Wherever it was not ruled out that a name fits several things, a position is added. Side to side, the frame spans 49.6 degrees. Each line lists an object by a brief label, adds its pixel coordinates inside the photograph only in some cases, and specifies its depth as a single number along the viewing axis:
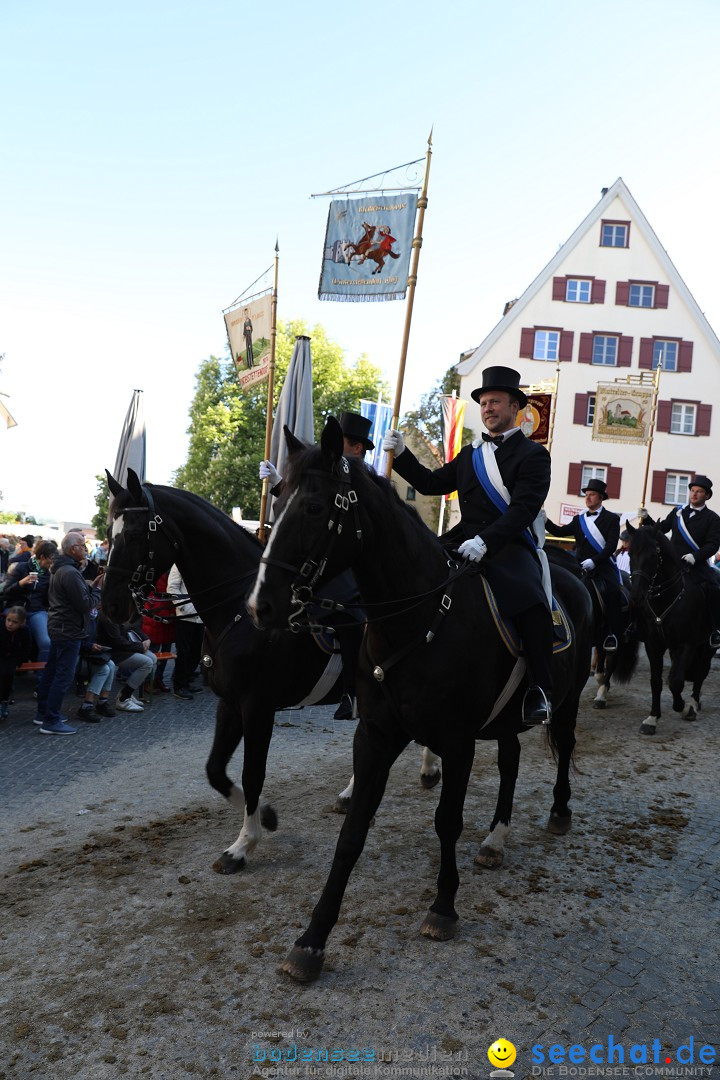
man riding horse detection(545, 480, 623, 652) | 10.32
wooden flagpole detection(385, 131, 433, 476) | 8.47
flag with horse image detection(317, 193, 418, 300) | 9.56
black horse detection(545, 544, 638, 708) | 10.05
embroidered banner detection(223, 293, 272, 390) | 13.25
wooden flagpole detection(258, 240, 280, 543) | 11.02
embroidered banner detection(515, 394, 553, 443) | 20.19
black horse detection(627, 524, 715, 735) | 9.78
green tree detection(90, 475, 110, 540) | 43.53
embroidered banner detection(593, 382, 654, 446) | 24.52
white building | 33.00
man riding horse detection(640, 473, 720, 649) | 10.42
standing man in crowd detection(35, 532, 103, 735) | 8.80
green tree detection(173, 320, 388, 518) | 40.59
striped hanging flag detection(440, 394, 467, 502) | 20.27
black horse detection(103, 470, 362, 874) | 4.88
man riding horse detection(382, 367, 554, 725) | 4.20
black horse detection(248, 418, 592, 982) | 3.42
